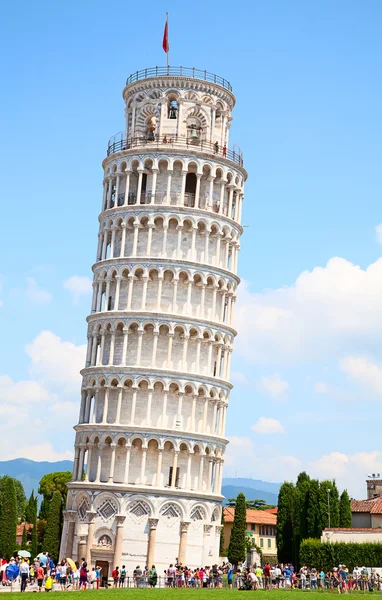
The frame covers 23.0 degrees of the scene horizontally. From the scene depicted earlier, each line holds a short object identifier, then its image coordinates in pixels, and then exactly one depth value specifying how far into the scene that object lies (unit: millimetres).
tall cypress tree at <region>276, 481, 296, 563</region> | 89588
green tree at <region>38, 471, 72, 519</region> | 114938
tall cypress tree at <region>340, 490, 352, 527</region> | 82188
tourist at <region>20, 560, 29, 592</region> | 47281
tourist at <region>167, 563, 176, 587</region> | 59750
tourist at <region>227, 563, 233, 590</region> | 57719
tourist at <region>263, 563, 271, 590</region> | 55688
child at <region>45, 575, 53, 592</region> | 48875
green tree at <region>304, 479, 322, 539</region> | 80062
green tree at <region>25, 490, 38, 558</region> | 90500
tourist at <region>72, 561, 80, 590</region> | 55656
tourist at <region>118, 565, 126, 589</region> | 58594
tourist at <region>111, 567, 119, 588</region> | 59000
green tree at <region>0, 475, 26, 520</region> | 141312
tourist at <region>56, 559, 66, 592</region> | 53406
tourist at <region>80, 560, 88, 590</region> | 53562
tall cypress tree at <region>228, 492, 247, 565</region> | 90000
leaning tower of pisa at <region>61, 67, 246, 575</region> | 67000
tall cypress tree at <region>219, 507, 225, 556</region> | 102212
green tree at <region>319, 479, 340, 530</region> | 79688
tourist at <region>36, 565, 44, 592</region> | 50444
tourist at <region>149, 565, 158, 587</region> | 58094
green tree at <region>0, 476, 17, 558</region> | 84188
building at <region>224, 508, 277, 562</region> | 127125
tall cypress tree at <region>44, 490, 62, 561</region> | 84000
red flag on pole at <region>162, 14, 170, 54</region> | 76062
